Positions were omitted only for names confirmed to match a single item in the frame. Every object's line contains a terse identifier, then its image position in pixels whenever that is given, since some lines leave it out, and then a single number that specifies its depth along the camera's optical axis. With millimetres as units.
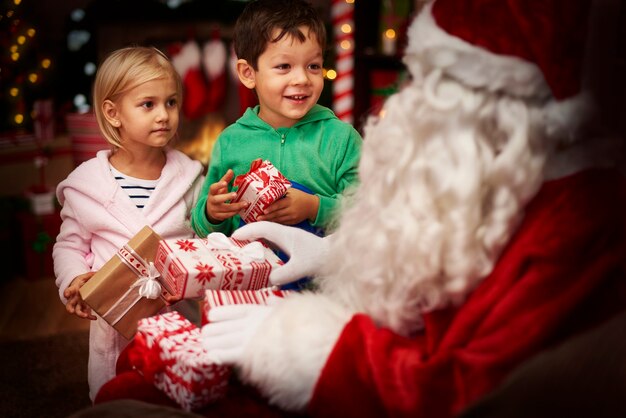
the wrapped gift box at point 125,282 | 1251
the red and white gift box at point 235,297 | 1041
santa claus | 828
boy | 1330
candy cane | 3588
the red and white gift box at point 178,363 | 972
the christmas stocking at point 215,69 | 3686
